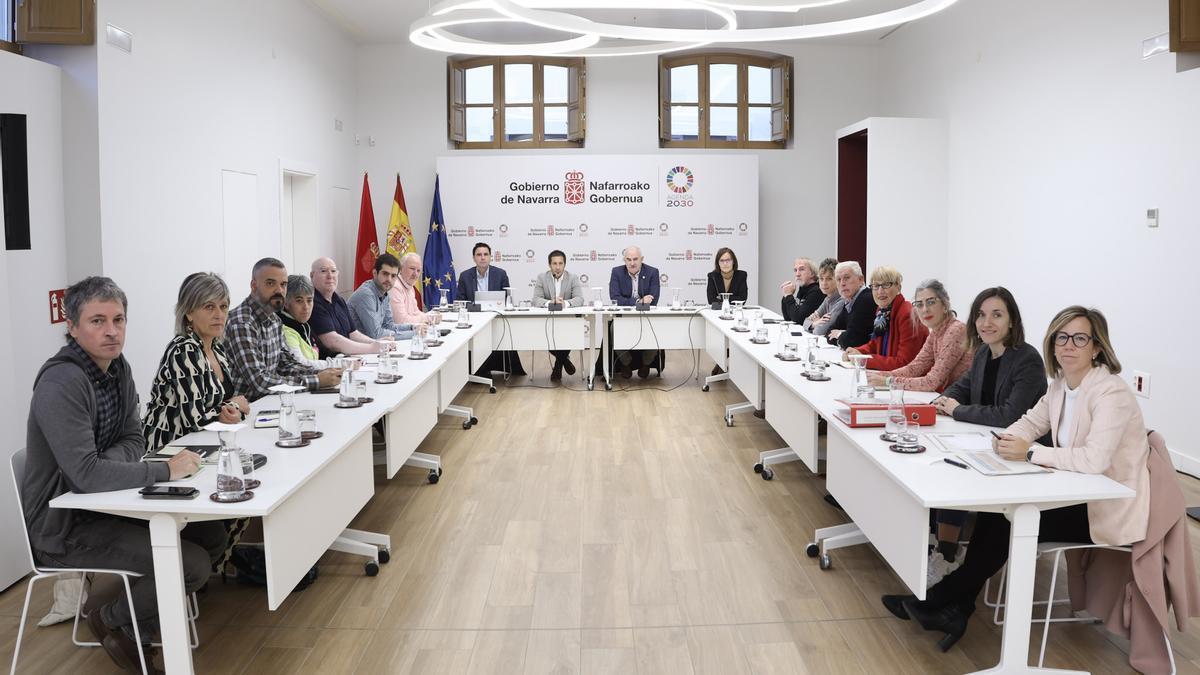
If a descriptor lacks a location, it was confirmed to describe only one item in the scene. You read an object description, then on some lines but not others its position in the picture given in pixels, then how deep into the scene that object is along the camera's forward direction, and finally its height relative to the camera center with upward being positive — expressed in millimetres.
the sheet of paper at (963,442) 3260 -624
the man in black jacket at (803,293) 7641 -175
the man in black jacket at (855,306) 6051 -226
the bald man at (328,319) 5828 -290
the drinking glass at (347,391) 4035 -519
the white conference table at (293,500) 2670 -730
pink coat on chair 2869 -985
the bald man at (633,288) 8789 -150
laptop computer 8578 -244
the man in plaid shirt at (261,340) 4328 -321
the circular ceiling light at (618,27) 5895 +1789
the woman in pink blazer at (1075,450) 2869 -583
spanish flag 10508 +493
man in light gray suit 8727 -165
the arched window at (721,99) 10836 +2070
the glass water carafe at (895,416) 3332 -527
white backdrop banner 10453 +754
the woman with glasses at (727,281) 8648 -83
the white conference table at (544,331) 8195 -521
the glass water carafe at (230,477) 2676 -599
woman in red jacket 5246 -328
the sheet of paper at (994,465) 2924 -635
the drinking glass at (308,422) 3475 -571
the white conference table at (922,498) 2730 -743
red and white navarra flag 10336 +316
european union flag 10453 +155
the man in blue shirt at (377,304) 6543 -217
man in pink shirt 7234 -186
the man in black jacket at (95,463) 2730 -579
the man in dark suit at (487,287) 8859 -134
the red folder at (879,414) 3592 -563
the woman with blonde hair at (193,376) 3541 -401
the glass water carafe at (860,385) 3988 -501
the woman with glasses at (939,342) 4453 -349
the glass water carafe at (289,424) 3309 -547
